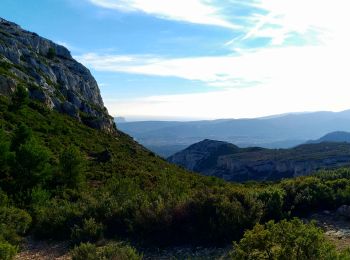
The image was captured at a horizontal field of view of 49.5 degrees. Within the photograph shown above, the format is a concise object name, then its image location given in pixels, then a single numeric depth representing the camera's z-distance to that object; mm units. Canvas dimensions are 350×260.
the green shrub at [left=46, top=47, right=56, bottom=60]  85800
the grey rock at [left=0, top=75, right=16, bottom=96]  49962
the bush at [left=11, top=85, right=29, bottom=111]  46738
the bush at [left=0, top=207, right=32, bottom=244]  11781
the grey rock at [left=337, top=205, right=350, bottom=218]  12031
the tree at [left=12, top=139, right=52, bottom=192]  22391
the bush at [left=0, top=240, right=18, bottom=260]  8594
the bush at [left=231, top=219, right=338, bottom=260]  7062
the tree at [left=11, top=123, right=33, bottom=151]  27234
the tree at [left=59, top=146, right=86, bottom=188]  25406
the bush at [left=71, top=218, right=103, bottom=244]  11531
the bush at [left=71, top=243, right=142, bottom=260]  8492
